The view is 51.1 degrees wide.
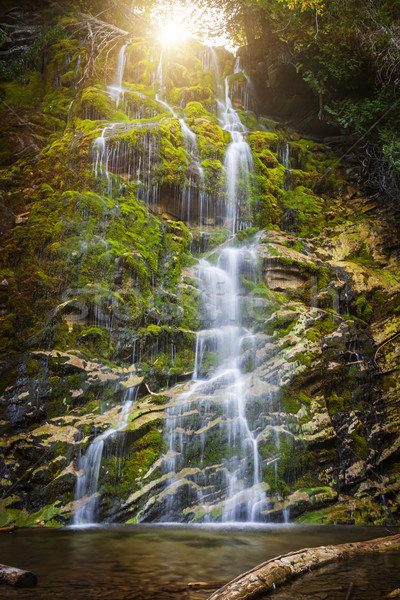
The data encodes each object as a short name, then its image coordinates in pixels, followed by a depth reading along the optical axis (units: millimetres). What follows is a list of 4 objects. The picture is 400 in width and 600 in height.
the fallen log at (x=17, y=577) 3406
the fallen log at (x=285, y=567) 2850
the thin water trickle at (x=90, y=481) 6648
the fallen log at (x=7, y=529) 6020
